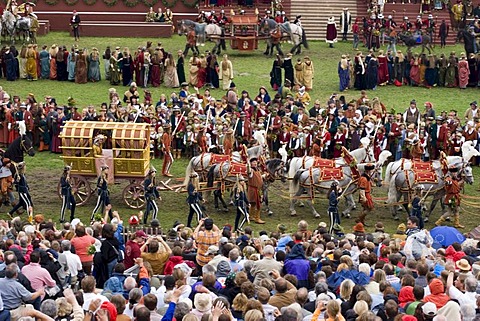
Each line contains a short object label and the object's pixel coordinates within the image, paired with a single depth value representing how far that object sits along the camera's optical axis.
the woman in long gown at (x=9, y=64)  37.91
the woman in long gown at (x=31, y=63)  38.06
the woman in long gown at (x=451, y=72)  38.28
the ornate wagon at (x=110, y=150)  25.03
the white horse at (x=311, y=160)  25.19
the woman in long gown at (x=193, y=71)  37.12
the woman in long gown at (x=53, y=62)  38.16
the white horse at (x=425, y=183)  24.70
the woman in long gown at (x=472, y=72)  38.59
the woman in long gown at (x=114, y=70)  37.34
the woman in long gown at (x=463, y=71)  38.22
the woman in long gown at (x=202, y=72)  37.13
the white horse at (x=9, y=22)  42.16
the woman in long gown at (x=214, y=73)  37.12
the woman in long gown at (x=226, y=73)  37.03
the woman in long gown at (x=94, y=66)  37.91
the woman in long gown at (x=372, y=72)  37.50
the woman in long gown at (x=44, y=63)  38.16
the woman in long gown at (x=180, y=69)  37.31
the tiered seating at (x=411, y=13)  45.66
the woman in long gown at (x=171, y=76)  37.53
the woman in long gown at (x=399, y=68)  38.50
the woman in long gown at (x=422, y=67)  38.38
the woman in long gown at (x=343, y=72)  37.31
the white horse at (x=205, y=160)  25.31
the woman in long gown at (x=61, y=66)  38.03
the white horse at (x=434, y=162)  24.84
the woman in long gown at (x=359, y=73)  37.22
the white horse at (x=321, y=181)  24.88
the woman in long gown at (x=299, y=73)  37.22
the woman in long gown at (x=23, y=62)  38.09
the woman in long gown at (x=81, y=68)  37.91
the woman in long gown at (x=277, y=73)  37.16
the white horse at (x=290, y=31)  42.16
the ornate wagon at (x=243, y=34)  42.45
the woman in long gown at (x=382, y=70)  38.19
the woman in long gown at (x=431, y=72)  38.28
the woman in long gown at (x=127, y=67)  37.25
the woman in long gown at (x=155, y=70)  37.53
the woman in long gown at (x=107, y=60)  37.91
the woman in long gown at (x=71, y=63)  38.03
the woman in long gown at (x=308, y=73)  37.22
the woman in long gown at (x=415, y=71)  38.44
